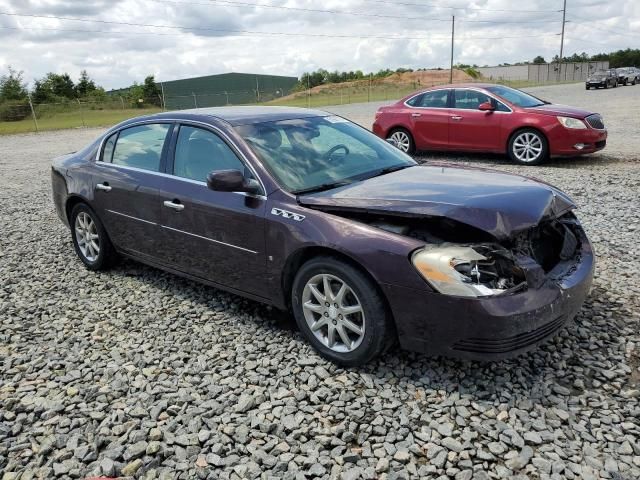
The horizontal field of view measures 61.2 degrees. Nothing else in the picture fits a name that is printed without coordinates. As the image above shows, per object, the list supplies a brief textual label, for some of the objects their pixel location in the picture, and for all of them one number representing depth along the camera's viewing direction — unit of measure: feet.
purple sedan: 9.63
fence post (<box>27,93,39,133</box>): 99.06
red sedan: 31.96
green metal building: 134.72
